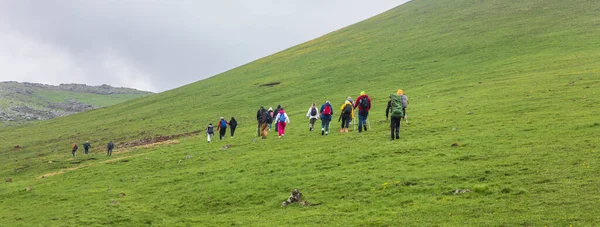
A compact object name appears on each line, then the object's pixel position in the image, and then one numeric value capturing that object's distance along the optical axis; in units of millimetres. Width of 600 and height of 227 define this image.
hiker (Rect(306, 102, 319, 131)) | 36625
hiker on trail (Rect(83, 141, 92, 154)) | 54384
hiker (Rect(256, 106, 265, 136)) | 39256
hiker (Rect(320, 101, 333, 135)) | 31980
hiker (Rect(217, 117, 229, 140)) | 43406
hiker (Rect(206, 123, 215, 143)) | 43116
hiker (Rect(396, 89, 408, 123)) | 30331
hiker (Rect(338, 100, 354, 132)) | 32581
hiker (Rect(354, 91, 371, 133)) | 30516
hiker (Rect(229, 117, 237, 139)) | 44553
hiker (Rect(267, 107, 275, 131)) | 38997
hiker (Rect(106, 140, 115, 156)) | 48178
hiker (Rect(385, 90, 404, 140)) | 26016
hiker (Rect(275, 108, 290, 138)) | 36531
